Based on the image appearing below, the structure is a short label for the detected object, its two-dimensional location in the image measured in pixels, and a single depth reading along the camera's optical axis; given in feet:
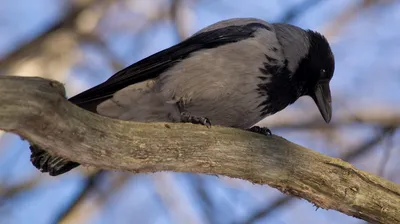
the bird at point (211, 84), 29.68
